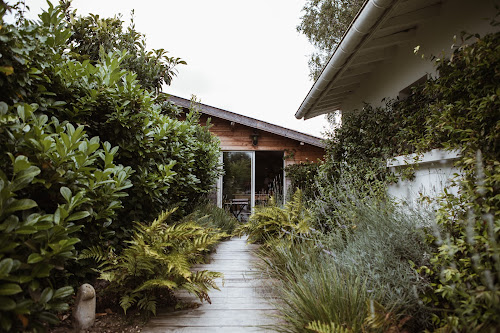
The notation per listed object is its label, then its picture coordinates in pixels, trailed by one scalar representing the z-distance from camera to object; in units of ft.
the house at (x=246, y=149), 27.32
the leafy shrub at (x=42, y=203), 4.13
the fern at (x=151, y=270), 7.06
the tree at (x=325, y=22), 30.91
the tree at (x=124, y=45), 12.23
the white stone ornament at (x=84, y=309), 6.46
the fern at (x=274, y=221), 14.99
